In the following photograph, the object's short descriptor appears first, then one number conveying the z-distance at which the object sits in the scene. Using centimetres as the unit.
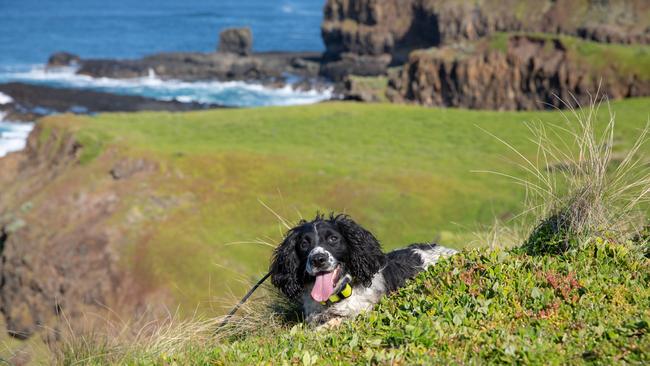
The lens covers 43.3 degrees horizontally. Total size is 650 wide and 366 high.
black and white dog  831
